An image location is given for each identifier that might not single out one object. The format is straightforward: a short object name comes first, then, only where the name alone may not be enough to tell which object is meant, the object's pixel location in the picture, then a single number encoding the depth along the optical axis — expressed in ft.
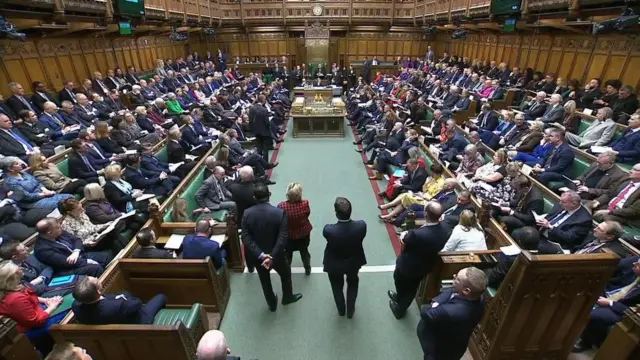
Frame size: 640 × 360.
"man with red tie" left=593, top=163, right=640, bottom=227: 11.85
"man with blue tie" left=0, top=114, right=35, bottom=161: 16.43
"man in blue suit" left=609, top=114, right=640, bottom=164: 15.98
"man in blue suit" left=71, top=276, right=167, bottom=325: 7.18
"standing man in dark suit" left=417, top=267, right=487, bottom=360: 6.68
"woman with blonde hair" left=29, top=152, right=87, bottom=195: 14.28
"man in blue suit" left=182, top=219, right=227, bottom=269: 10.53
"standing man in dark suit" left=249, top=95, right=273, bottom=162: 23.29
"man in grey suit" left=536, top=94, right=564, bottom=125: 21.98
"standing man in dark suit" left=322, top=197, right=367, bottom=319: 9.27
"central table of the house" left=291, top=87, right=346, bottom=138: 31.09
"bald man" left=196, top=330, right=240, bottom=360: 5.74
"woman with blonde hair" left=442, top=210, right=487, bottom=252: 10.76
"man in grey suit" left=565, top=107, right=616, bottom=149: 18.01
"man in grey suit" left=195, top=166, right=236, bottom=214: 15.46
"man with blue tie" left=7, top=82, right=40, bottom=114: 21.35
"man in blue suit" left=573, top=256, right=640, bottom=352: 8.53
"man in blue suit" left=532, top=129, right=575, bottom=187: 16.08
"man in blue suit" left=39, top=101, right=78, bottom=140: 20.10
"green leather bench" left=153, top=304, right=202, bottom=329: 8.83
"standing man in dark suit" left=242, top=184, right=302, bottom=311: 9.96
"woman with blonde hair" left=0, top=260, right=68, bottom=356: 7.66
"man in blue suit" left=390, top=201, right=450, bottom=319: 9.23
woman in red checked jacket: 11.02
